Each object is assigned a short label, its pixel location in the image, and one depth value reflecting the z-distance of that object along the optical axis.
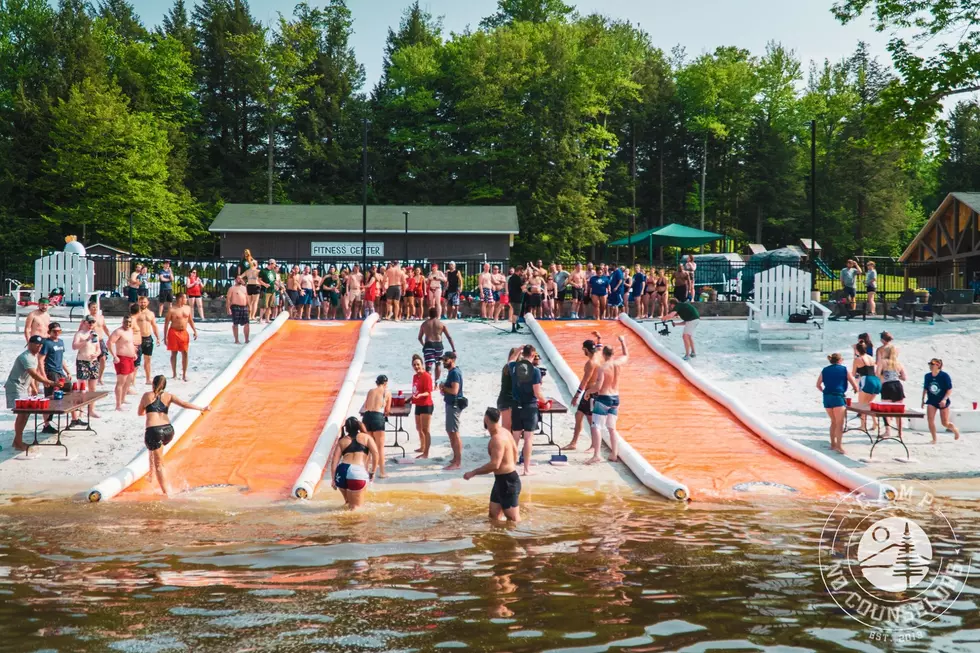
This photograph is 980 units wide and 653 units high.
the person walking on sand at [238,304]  21.09
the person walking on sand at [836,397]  14.60
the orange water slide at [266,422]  13.10
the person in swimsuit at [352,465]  11.42
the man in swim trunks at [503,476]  10.68
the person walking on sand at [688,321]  20.61
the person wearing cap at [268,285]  24.23
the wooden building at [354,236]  40.47
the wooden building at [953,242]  37.62
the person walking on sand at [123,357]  16.12
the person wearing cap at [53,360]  14.80
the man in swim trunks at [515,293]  24.18
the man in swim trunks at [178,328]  17.86
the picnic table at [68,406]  13.49
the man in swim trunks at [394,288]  25.05
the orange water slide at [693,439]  12.95
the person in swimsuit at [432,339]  16.89
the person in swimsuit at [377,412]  13.02
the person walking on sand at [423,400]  14.04
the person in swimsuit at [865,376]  15.30
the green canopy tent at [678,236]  36.56
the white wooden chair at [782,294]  23.69
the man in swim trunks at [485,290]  25.69
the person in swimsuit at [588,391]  14.13
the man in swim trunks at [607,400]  13.88
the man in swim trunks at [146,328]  17.53
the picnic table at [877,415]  14.62
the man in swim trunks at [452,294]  26.45
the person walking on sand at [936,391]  15.16
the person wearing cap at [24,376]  14.35
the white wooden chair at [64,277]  24.59
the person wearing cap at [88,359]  15.88
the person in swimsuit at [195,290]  24.92
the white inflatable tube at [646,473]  12.06
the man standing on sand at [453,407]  13.70
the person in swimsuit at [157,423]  12.30
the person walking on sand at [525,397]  13.28
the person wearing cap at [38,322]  16.30
